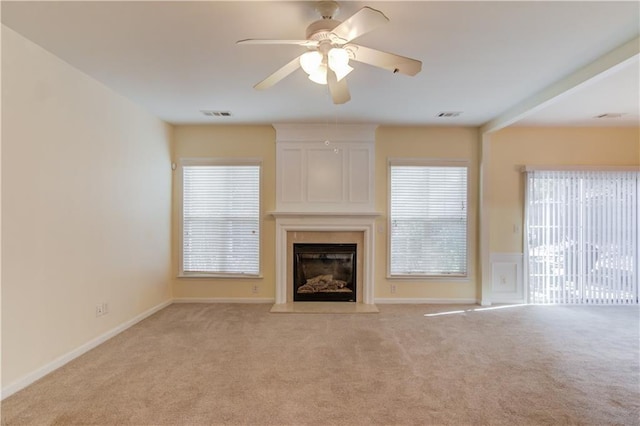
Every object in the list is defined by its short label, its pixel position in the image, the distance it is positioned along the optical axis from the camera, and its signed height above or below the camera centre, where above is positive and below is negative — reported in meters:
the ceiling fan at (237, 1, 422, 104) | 1.90 +0.96
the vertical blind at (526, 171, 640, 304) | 4.88 -0.24
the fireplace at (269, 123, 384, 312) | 4.88 +0.19
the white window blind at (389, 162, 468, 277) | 4.98 -0.09
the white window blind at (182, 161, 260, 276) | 4.96 -0.09
